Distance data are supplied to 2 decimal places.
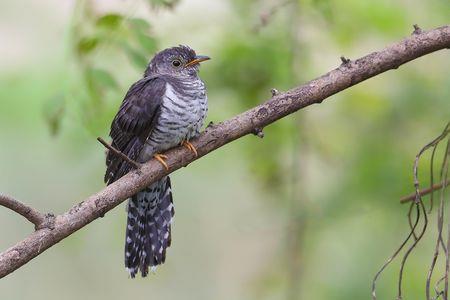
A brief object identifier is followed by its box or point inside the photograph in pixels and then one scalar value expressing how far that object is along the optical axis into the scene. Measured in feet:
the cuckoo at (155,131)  25.17
